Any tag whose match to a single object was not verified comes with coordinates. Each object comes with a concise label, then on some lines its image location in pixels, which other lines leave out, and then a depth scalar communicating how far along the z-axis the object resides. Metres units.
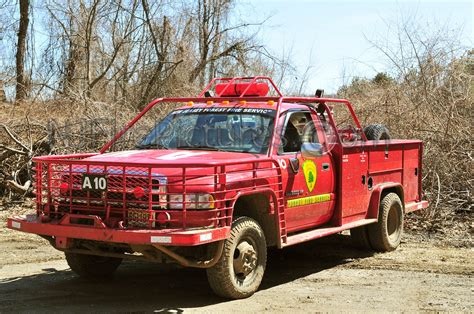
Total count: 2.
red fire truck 5.66
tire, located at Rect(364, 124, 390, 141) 9.23
